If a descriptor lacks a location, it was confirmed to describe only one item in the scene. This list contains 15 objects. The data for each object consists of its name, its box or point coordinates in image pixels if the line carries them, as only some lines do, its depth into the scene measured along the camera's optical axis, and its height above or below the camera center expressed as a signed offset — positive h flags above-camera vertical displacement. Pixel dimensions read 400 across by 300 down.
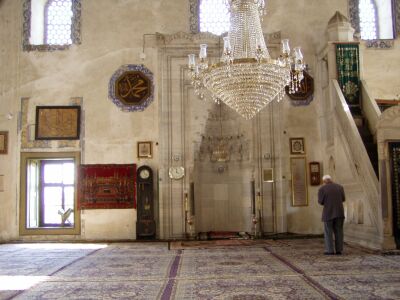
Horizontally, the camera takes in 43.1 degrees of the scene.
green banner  7.72 +1.72
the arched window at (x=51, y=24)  8.65 +2.86
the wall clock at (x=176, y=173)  8.38 +0.22
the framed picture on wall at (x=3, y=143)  8.41 +0.78
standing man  5.69 -0.35
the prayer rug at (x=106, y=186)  8.33 +0.03
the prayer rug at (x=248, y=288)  3.50 -0.77
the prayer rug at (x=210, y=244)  7.02 -0.84
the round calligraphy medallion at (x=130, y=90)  8.50 +1.64
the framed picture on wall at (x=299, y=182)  8.37 +0.03
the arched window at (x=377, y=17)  8.77 +2.88
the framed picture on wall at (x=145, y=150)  8.41 +0.62
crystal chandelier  5.57 +1.30
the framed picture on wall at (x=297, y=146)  8.45 +0.62
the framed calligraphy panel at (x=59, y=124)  8.45 +1.08
